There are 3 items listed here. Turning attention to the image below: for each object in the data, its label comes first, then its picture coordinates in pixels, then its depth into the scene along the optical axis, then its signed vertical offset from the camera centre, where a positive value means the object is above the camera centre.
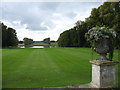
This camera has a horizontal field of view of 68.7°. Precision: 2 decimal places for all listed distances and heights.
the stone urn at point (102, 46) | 2.76 -0.05
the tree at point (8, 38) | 32.80 +2.44
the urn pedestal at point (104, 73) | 2.66 -0.89
